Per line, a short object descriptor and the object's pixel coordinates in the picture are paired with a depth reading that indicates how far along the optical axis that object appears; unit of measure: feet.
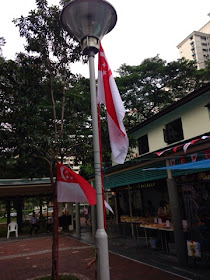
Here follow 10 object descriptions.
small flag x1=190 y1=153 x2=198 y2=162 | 24.62
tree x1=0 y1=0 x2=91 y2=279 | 20.08
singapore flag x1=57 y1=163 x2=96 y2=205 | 13.62
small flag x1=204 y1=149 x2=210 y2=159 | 23.11
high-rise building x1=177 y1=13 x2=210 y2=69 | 249.55
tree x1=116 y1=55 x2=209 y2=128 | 72.35
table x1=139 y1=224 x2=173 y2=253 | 30.68
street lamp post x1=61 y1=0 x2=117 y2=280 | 11.32
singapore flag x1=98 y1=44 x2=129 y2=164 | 13.14
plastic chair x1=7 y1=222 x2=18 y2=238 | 55.93
